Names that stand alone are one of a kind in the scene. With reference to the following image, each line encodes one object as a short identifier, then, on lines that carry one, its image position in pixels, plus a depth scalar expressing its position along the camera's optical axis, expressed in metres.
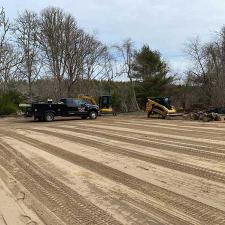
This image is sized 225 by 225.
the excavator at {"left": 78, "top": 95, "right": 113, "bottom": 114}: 24.31
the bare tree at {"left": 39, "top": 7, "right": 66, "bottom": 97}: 30.39
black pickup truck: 19.70
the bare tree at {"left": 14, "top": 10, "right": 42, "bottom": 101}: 29.59
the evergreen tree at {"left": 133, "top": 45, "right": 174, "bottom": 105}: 33.91
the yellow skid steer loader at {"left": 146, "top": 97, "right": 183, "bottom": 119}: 21.23
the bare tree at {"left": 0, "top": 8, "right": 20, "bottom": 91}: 27.54
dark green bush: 24.64
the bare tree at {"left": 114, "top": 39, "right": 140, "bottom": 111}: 33.47
